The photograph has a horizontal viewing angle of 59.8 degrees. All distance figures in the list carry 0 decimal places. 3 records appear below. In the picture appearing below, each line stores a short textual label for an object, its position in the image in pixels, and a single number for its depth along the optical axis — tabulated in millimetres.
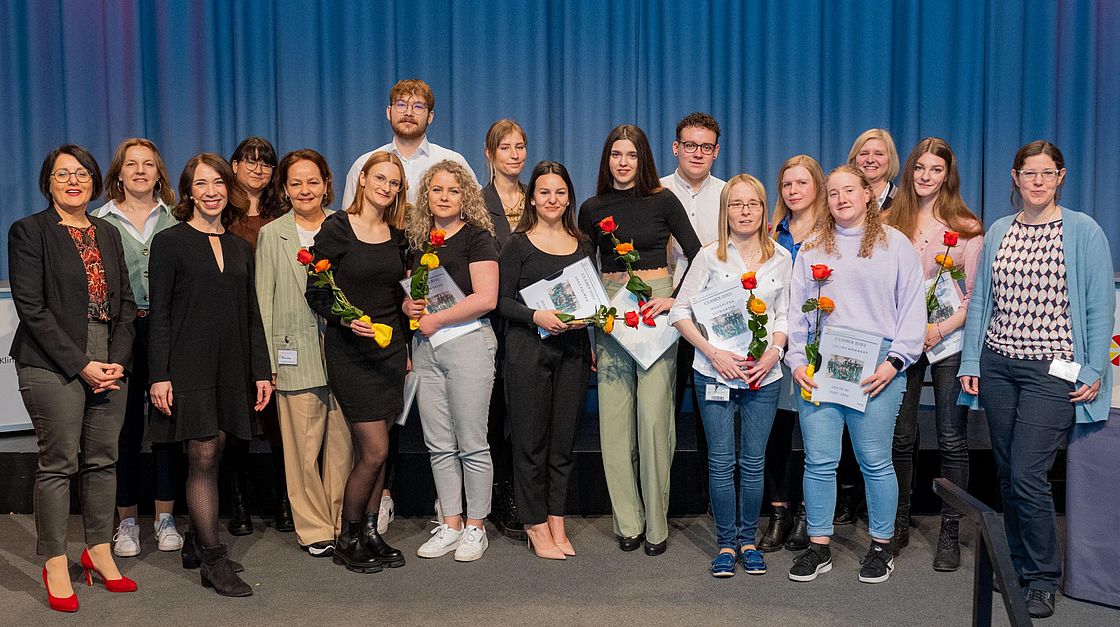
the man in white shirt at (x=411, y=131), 4461
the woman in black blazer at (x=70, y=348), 3281
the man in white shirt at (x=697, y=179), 4137
